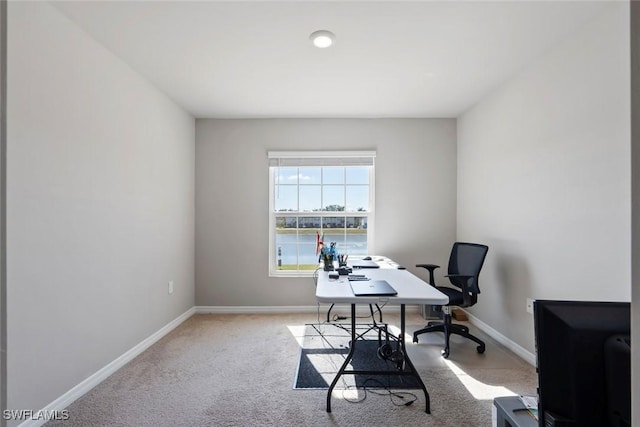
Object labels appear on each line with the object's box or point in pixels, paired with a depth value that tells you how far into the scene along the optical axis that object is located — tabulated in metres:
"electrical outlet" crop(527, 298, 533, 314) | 2.49
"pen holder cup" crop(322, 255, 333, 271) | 2.66
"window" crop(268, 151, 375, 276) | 3.89
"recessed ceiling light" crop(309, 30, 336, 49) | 2.08
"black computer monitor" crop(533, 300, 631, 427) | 0.74
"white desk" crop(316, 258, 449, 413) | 1.79
